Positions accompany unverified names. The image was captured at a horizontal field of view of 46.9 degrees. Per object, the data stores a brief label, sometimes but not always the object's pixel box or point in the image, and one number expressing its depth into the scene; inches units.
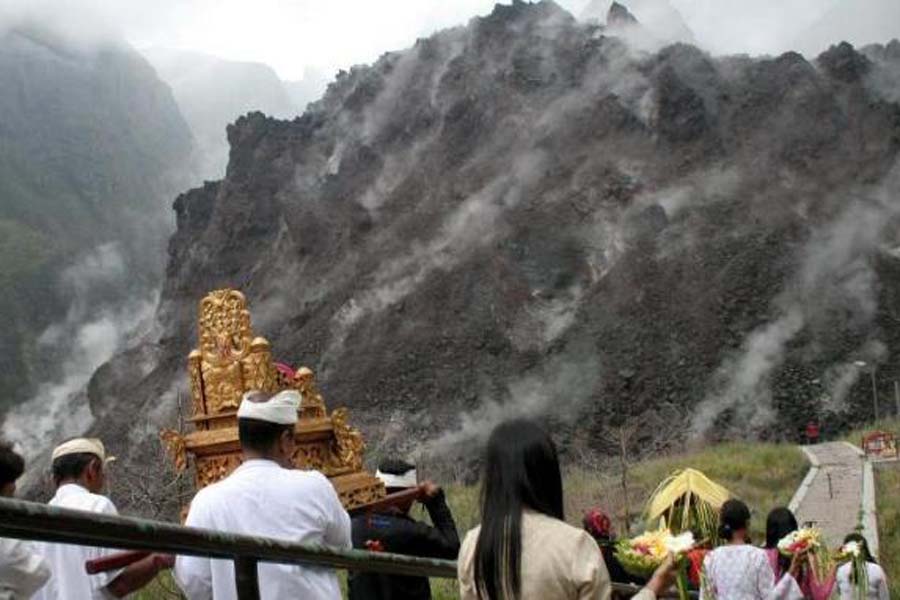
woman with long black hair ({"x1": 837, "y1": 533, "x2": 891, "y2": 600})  219.9
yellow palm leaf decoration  185.6
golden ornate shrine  175.2
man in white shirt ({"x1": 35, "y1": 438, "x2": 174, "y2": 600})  120.5
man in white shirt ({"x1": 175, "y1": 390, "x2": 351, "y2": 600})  120.7
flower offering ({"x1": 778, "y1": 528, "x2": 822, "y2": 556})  186.2
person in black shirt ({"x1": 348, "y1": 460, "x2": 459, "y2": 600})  169.6
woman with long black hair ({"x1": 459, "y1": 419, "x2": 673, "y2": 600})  98.4
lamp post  1525.6
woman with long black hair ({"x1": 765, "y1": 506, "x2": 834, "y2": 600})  193.9
